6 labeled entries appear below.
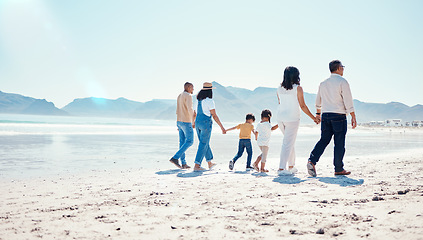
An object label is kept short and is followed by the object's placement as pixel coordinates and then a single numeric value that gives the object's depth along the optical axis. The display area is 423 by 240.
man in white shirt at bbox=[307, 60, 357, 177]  5.76
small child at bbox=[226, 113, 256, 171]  7.18
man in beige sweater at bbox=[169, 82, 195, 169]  7.51
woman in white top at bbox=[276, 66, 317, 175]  6.03
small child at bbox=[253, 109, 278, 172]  6.82
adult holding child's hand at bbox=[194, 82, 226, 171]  7.11
